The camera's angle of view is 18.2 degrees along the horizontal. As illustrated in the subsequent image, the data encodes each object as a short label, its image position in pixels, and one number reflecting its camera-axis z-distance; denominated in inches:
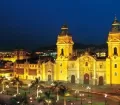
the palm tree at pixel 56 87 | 2251.5
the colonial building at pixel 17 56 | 5236.2
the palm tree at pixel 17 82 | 2638.3
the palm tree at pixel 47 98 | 1851.6
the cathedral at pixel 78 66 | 2647.6
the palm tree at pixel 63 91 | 1945.6
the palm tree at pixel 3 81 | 2688.0
